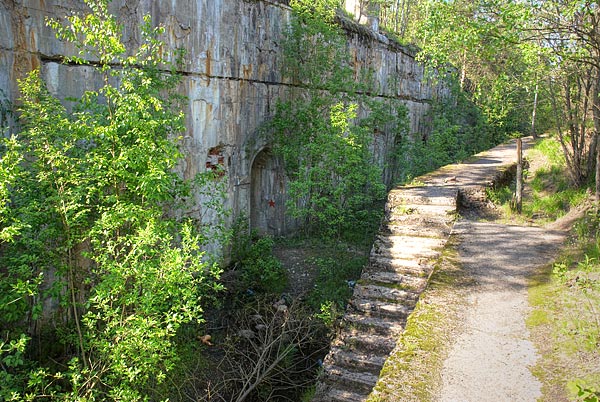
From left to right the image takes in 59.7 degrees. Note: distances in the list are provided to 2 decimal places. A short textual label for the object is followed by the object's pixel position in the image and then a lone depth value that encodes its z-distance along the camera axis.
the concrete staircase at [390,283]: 5.33
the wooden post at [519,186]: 7.97
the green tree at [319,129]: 8.34
